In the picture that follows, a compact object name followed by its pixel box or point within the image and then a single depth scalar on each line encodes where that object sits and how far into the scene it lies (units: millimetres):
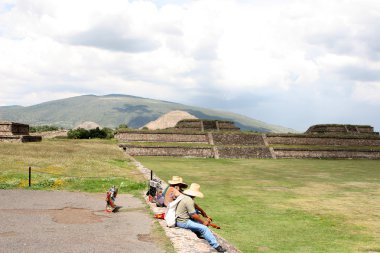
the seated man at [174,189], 13922
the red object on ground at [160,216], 14094
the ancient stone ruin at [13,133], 48219
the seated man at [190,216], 11656
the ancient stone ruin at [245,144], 54688
